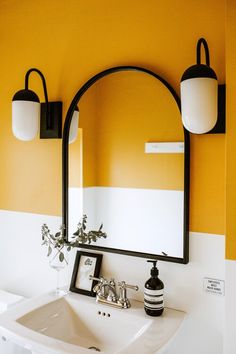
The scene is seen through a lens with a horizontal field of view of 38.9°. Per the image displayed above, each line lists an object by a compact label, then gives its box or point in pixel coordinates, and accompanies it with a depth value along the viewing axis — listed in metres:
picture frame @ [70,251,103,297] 1.69
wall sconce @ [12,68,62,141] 1.77
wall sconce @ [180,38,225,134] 1.28
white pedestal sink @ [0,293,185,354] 1.24
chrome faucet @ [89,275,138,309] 1.54
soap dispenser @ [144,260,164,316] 1.44
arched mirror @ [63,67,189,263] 1.52
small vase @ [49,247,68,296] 1.72
